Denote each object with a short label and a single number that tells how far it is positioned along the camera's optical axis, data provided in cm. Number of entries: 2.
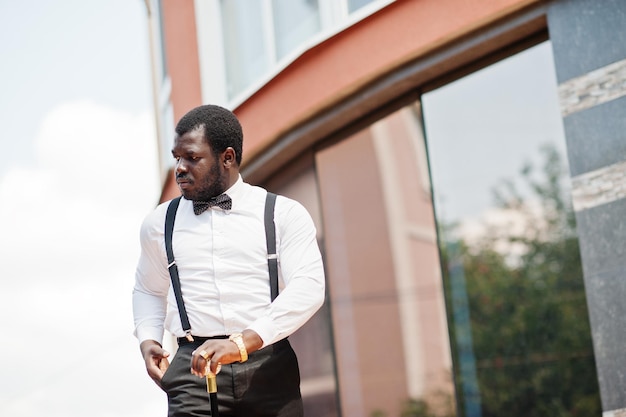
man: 332
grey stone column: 623
